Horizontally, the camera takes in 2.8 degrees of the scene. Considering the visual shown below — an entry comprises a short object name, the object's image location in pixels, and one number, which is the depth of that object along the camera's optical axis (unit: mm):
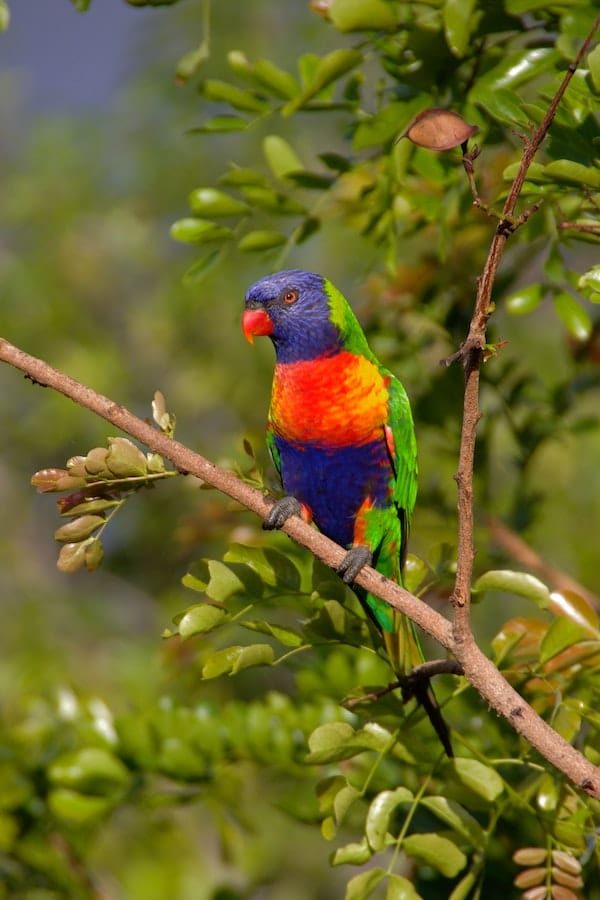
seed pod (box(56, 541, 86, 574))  5130
